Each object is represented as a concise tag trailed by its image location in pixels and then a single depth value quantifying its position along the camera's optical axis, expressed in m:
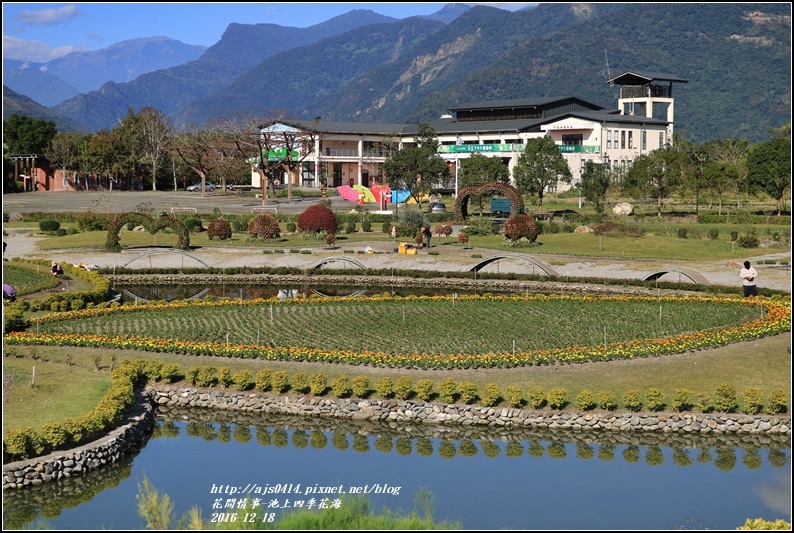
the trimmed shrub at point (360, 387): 29.11
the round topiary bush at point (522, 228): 61.19
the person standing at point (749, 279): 41.59
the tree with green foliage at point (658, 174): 80.56
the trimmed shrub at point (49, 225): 69.94
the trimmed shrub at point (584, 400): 27.92
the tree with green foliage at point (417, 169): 89.31
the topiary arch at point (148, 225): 60.28
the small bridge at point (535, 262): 50.72
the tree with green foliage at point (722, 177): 80.75
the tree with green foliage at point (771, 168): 77.00
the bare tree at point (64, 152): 117.50
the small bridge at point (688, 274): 46.66
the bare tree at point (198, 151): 106.12
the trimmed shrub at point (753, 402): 27.66
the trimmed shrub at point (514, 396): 28.19
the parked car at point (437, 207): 86.32
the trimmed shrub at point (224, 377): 30.52
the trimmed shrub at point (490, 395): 28.23
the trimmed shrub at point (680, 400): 27.81
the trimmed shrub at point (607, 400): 27.94
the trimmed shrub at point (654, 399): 27.83
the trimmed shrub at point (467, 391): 28.42
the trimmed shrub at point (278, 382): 29.86
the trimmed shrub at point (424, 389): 28.56
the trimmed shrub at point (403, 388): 28.80
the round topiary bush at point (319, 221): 65.75
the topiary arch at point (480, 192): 68.69
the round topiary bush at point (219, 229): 65.69
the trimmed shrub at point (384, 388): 29.05
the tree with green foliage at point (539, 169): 82.06
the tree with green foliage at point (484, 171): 87.81
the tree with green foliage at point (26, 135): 122.50
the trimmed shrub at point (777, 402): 27.73
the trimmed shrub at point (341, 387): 29.22
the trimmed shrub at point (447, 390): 28.52
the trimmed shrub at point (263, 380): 30.03
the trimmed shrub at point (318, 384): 29.44
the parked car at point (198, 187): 119.54
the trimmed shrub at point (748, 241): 59.62
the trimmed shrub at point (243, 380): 30.09
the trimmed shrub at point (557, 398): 28.00
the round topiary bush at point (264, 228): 65.00
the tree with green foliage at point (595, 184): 78.94
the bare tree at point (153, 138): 118.06
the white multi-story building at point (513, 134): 108.81
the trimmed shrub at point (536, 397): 28.12
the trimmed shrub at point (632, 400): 27.86
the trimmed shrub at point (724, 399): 27.70
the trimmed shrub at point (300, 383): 29.72
